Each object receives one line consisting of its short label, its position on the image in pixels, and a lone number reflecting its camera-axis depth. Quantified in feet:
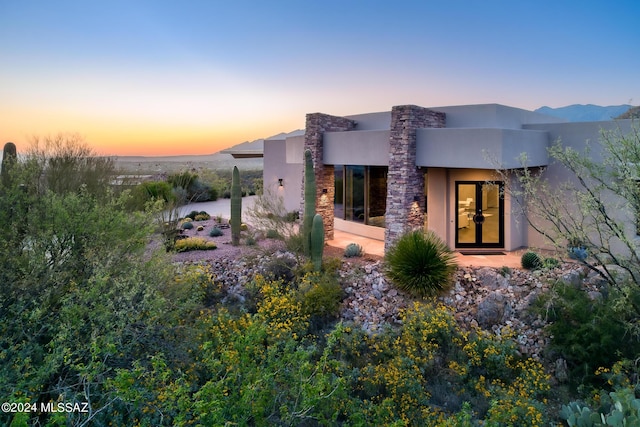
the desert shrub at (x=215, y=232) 57.16
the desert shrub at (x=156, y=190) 56.91
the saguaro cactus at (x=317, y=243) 38.88
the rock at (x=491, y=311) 32.55
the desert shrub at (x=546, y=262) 25.45
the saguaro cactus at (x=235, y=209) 49.73
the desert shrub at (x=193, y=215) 72.95
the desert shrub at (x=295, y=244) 42.52
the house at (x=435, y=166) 40.98
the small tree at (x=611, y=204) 23.76
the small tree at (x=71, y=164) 41.49
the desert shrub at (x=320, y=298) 33.71
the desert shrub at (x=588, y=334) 26.40
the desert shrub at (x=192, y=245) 48.89
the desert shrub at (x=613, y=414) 15.98
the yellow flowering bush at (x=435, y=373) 20.39
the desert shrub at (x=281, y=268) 39.50
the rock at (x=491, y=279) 35.58
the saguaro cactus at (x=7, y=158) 25.09
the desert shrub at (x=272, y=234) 47.57
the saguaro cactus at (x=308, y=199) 40.81
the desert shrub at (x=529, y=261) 37.17
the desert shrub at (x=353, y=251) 44.16
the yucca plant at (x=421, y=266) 34.65
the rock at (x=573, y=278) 33.58
